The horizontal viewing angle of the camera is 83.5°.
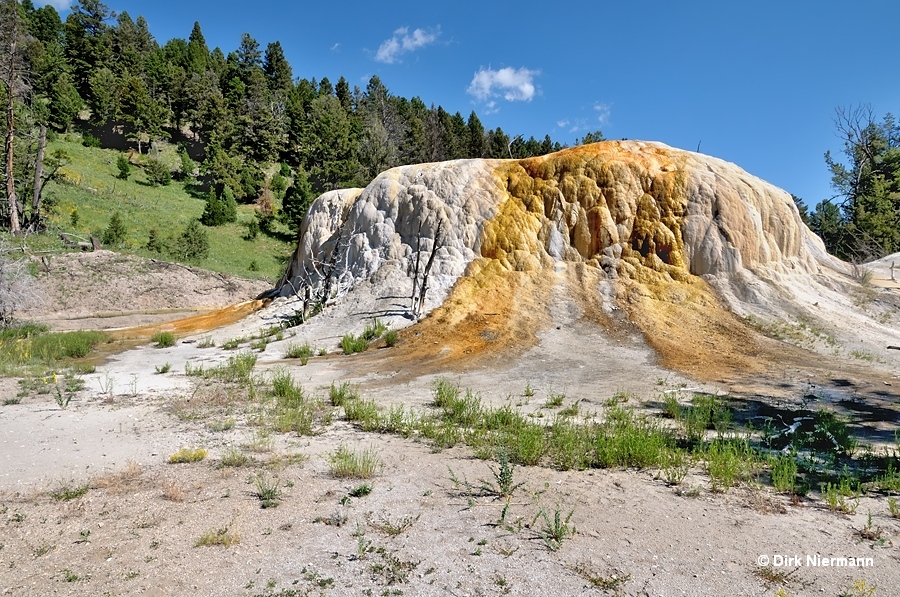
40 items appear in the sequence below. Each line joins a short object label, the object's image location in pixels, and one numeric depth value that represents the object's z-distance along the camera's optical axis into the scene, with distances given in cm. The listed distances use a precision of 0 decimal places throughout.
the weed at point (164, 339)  1605
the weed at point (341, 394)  926
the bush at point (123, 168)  4616
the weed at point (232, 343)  1578
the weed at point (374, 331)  1603
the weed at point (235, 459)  609
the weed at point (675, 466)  559
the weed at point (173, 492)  511
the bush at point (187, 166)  5131
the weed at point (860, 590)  347
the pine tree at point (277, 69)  7794
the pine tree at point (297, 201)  4403
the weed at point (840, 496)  481
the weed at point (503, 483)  526
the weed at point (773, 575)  370
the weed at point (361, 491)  532
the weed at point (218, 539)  423
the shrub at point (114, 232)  3152
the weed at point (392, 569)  377
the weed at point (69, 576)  369
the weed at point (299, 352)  1430
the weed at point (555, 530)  423
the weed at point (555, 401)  911
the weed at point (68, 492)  508
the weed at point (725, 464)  541
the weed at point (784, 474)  526
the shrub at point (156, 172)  4769
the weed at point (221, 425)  761
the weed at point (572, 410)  833
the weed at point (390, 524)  449
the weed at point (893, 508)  468
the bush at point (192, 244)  3341
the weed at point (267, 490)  502
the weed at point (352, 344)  1508
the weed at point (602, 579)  365
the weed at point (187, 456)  624
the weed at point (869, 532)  429
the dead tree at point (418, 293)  1675
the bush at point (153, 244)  3338
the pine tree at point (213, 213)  4169
